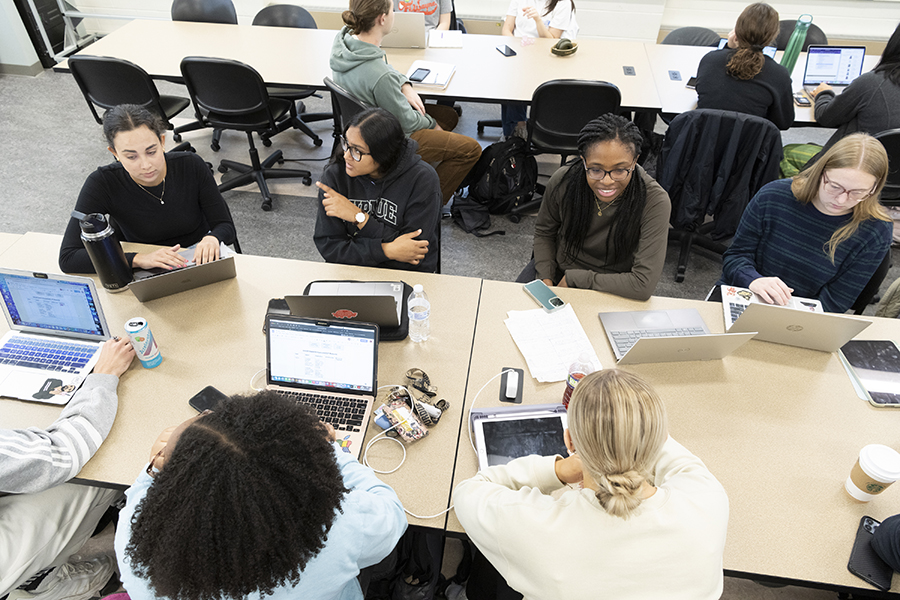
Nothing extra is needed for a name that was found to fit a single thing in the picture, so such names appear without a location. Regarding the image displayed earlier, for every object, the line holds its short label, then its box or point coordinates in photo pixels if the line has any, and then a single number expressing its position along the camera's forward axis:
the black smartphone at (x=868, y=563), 1.21
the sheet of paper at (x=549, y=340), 1.69
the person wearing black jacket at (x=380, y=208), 2.10
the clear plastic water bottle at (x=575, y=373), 1.54
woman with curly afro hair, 0.92
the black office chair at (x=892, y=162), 2.60
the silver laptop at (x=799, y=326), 1.60
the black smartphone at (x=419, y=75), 3.34
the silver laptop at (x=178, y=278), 1.83
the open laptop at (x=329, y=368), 1.50
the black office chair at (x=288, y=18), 4.05
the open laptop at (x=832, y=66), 3.30
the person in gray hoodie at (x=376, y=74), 2.81
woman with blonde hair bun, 1.01
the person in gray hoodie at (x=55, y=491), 1.32
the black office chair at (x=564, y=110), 2.92
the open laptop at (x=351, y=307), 1.60
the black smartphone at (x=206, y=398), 1.55
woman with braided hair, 1.92
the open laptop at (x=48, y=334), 1.59
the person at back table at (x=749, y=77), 2.71
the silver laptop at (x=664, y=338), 1.59
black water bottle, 1.76
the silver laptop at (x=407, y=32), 3.49
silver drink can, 1.59
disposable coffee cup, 1.27
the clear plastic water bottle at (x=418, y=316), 1.73
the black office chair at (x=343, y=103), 2.86
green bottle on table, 3.18
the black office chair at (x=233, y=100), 3.03
